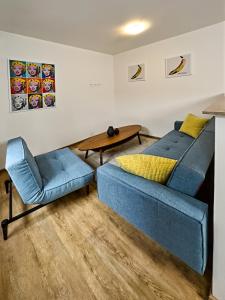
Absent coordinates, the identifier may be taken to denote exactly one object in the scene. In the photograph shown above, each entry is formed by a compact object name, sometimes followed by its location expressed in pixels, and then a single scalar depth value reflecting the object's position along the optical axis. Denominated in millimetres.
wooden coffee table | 2841
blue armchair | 1562
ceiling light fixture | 2725
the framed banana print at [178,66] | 3412
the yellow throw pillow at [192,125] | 2939
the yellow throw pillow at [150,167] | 1263
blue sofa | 996
